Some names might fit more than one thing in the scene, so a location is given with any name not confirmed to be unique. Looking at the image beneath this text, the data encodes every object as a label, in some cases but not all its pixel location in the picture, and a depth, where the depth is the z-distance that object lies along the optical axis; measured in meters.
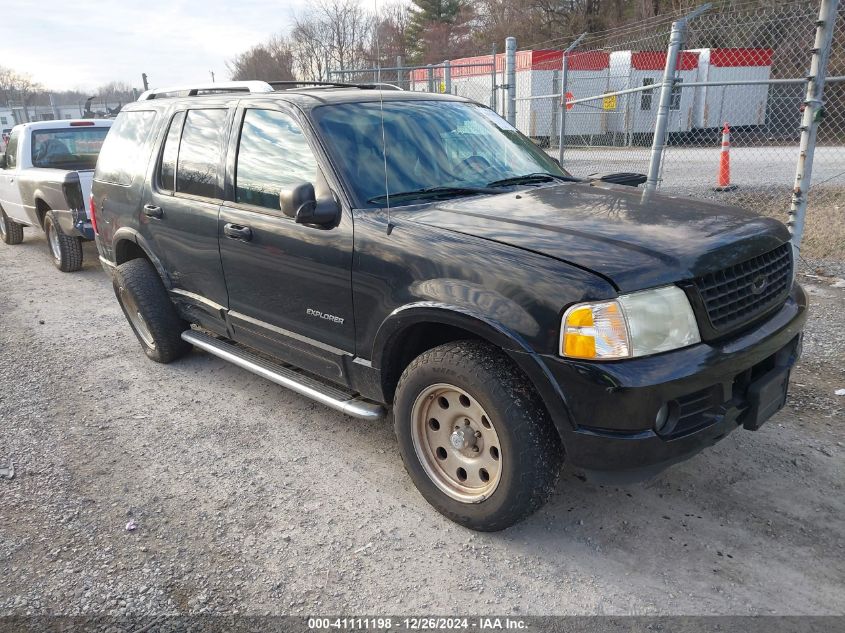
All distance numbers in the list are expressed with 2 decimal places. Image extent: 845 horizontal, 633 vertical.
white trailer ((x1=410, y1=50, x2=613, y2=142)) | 21.25
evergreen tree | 38.91
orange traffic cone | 11.70
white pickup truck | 7.59
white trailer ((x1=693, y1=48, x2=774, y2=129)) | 20.92
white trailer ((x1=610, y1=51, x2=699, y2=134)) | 21.05
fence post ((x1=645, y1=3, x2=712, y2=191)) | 5.63
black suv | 2.42
